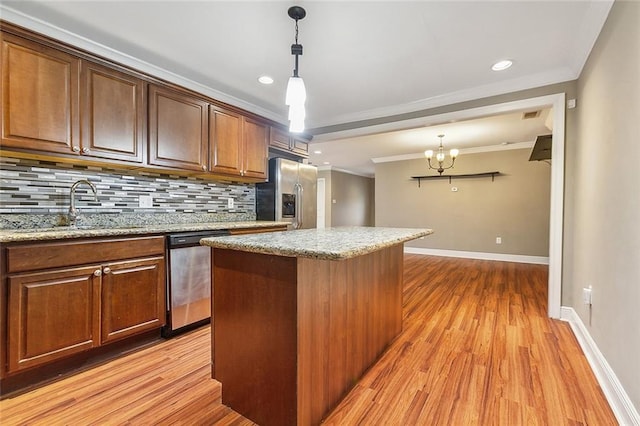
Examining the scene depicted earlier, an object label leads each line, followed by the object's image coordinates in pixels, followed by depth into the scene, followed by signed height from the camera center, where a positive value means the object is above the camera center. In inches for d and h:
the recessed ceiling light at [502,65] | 94.7 +51.0
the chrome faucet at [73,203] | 79.8 +1.4
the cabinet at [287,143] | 141.2 +36.3
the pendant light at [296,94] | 65.7 +27.4
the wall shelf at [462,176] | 223.4 +30.1
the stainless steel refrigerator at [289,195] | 138.1 +7.7
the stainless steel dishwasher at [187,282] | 86.4 -23.8
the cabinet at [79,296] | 60.1 -21.9
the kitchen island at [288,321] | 46.7 -21.4
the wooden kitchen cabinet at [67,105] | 67.3 +28.4
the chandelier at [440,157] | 191.7 +40.0
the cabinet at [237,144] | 113.4 +28.6
